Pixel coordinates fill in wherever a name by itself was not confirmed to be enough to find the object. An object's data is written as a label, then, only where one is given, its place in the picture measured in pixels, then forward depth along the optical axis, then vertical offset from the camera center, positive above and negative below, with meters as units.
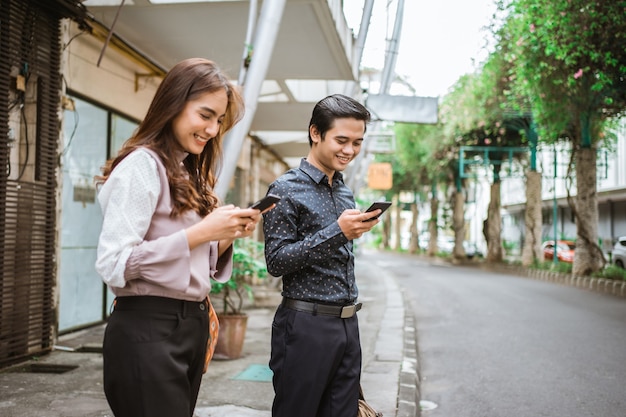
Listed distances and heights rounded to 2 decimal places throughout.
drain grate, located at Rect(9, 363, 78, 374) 5.35 -1.28
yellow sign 22.36 +2.10
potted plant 5.86 -0.89
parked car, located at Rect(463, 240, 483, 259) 33.01 -1.08
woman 1.65 -0.05
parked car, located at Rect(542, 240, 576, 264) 26.06 -0.73
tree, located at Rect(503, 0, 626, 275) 12.12 +3.64
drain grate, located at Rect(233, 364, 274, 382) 5.26 -1.32
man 2.28 -0.17
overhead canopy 6.77 +2.49
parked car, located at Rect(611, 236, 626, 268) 20.28 -0.62
